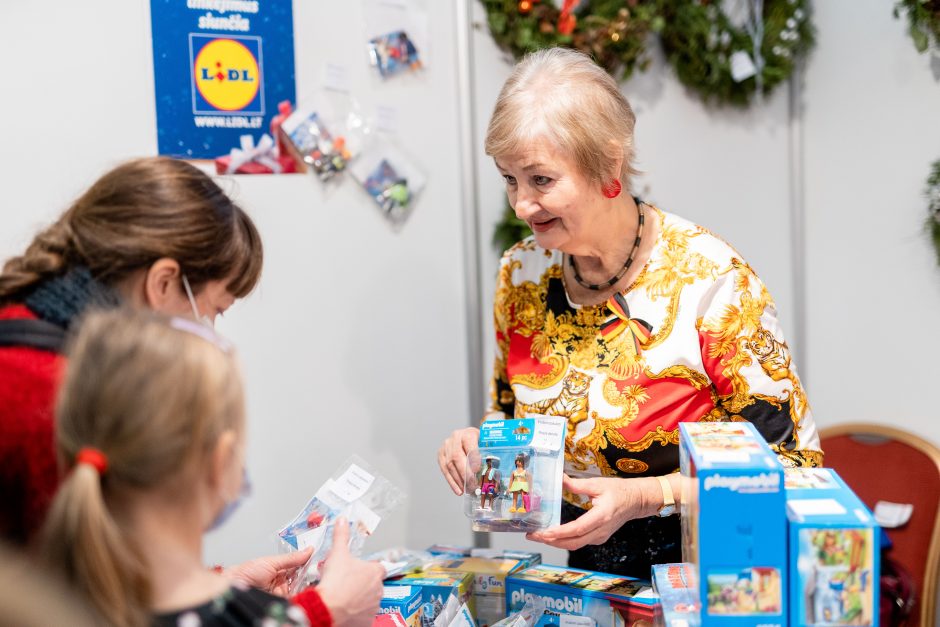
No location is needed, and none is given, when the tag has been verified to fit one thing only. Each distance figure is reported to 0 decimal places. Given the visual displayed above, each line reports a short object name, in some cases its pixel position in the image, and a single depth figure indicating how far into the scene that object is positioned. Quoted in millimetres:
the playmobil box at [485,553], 1962
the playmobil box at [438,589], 1809
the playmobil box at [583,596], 1658
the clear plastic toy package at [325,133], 2578
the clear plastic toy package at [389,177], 2701
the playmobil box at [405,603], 1758
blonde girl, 1088
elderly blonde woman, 1832
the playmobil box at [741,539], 1268
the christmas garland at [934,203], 2756
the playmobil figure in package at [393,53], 2680
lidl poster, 2391
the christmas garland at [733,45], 3014
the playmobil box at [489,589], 1853
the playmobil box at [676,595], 1385
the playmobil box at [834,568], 1254
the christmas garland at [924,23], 2699
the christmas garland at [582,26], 2791
